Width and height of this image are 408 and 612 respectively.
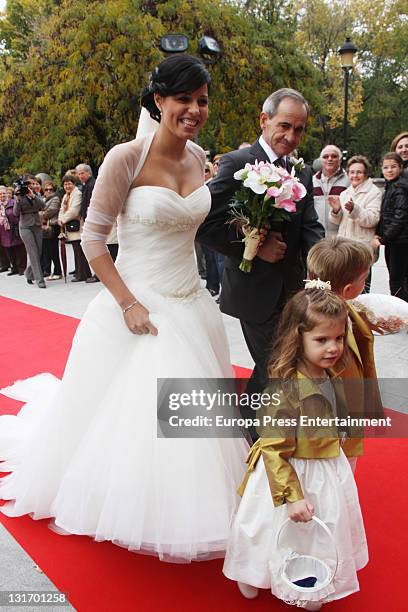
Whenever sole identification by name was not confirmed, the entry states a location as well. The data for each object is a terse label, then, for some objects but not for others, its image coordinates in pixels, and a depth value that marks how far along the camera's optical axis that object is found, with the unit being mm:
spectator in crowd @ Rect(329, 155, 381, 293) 5652
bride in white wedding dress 2225
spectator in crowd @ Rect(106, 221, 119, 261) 7895
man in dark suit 2715
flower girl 1906
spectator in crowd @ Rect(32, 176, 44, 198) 8898
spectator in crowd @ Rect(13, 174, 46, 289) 8453
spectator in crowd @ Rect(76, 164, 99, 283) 8172
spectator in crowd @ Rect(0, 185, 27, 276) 9594
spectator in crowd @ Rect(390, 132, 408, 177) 5734
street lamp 14289
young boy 2227
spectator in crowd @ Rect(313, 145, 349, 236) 6020
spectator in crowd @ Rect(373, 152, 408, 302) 5328
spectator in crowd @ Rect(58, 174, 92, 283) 8688
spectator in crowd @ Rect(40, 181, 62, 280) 9242
